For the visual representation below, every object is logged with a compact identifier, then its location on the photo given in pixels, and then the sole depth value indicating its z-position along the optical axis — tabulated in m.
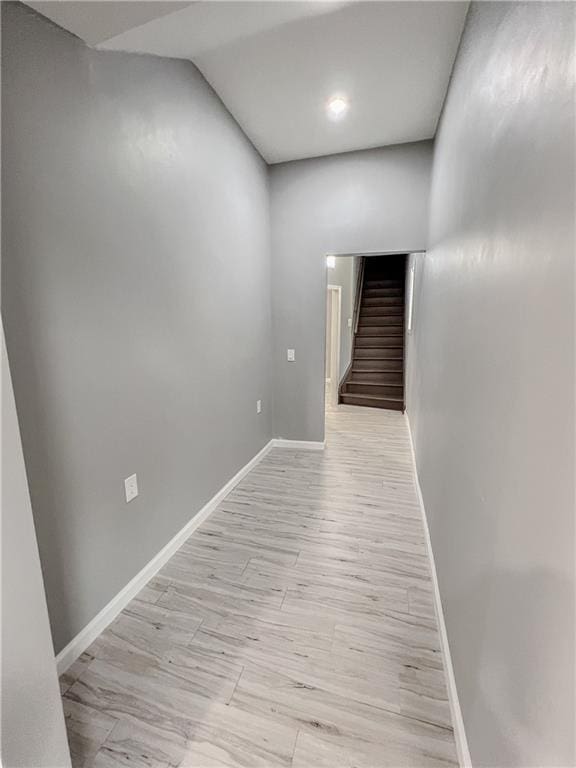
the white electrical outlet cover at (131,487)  1.54
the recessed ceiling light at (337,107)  2.13
